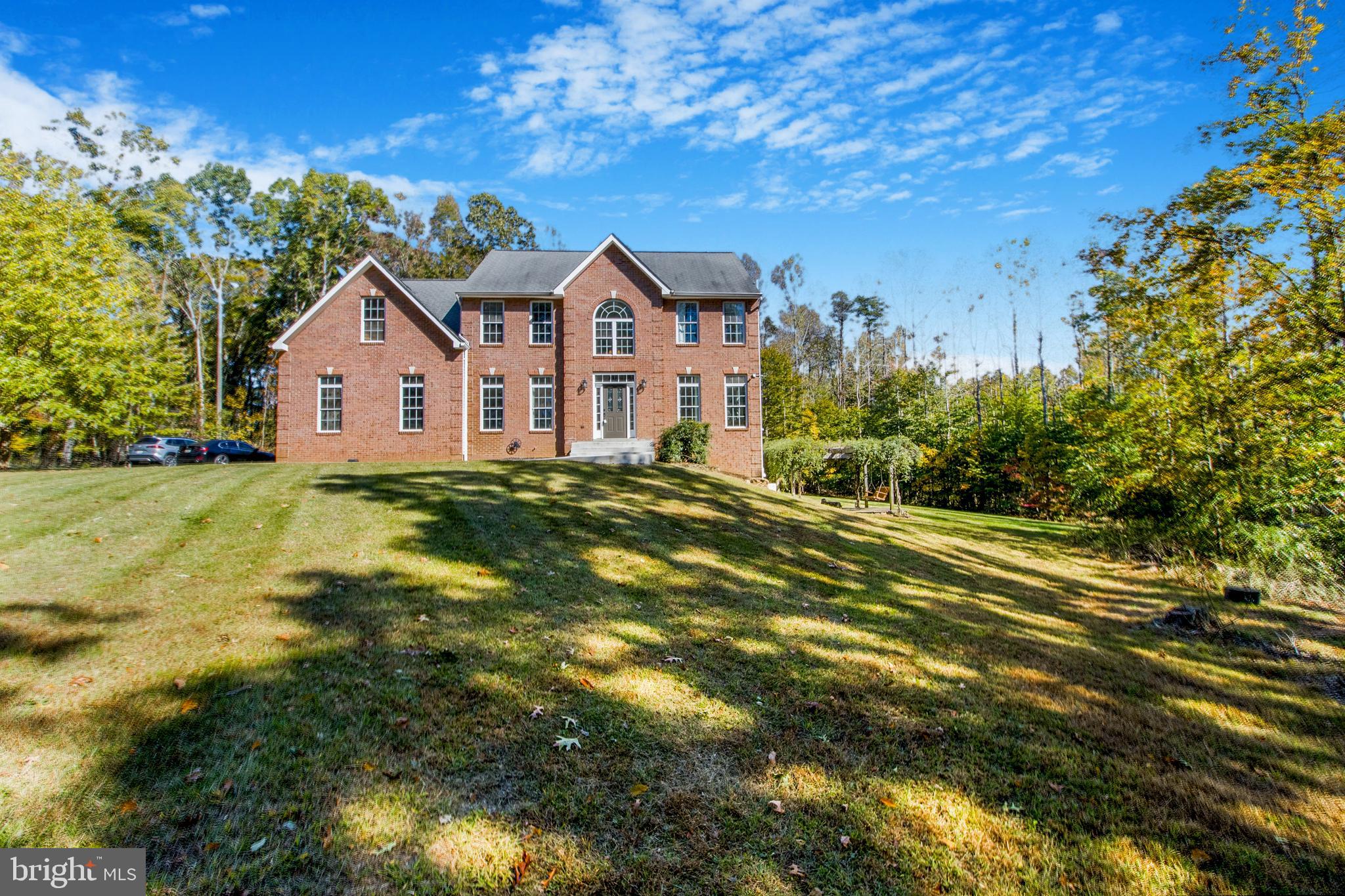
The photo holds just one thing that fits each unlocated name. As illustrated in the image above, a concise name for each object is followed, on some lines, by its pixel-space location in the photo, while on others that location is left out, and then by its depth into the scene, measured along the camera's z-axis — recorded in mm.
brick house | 22344
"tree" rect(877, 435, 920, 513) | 24828
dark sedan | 25844
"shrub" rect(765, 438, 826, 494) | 26359
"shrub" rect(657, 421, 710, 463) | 21500
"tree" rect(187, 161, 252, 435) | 40469
